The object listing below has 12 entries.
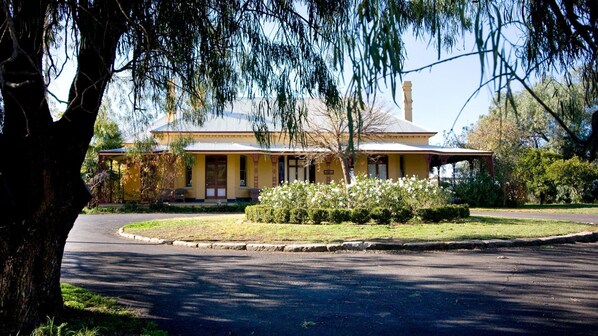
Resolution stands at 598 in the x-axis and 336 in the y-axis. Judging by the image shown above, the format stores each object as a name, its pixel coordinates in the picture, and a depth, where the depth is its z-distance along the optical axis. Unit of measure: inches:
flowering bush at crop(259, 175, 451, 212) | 602.9
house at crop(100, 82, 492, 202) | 1079.0
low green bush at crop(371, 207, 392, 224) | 563.2
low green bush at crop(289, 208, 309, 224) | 580.4
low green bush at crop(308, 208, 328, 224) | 568.7
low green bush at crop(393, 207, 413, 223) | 575.2
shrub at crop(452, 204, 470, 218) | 626.2
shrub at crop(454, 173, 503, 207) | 1055.6
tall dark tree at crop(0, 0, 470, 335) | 148.5
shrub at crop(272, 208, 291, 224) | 588.6
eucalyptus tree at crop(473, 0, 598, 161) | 104.8
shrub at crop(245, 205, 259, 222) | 625.9
